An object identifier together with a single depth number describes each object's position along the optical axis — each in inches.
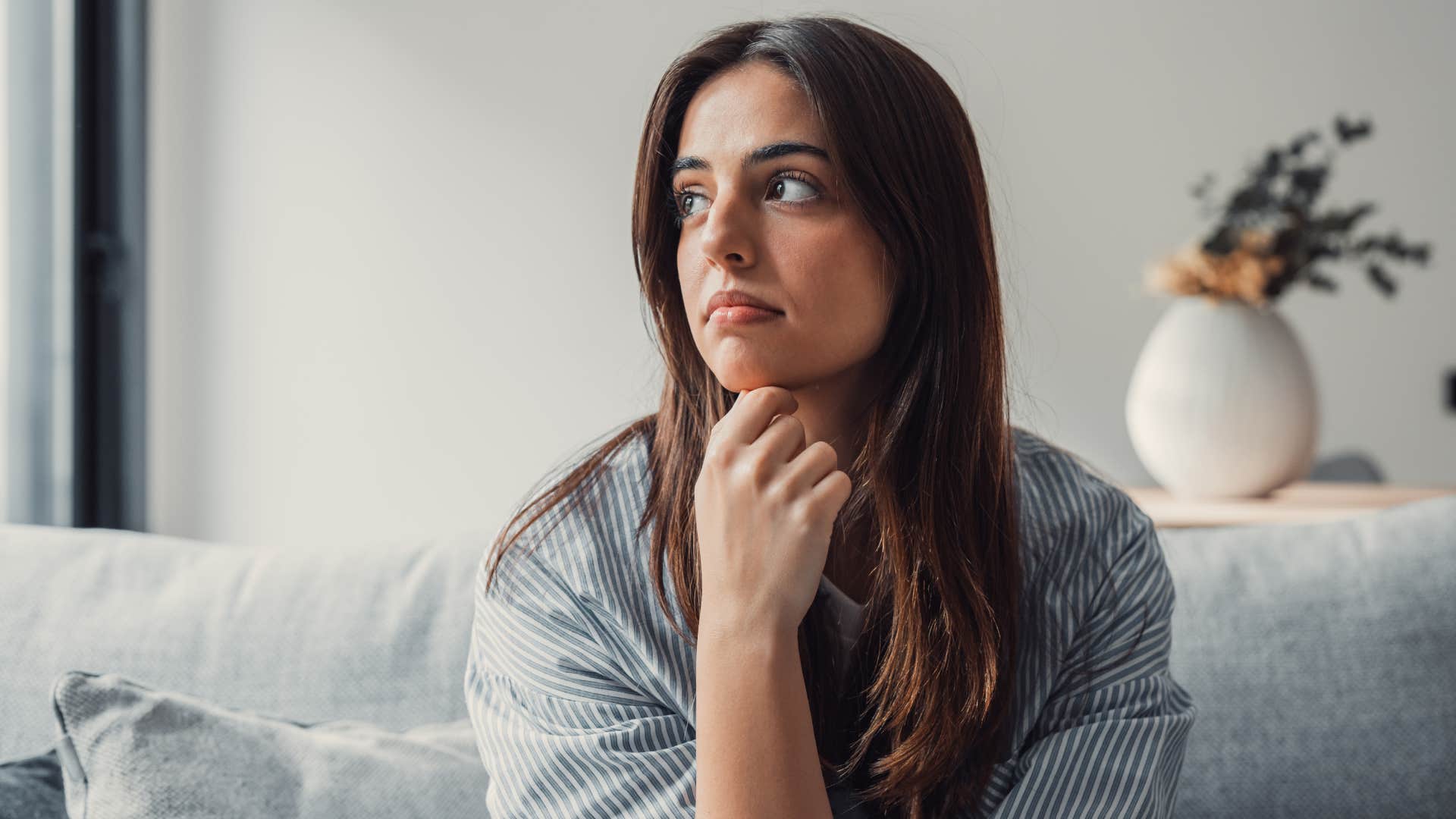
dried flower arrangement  80.5
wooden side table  73.5
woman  32.3
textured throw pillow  36.0
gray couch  44.3
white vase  77.5
